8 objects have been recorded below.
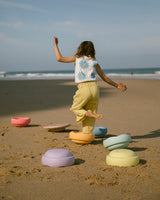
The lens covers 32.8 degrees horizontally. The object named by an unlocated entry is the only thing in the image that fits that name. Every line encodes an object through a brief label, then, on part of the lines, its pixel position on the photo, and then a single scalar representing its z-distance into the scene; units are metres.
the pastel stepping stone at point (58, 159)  3.39
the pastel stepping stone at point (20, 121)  6.10
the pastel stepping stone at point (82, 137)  4.51
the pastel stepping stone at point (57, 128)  5.48
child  4.60
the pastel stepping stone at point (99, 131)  5.13
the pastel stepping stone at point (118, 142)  4.00
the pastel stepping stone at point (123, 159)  3.38
